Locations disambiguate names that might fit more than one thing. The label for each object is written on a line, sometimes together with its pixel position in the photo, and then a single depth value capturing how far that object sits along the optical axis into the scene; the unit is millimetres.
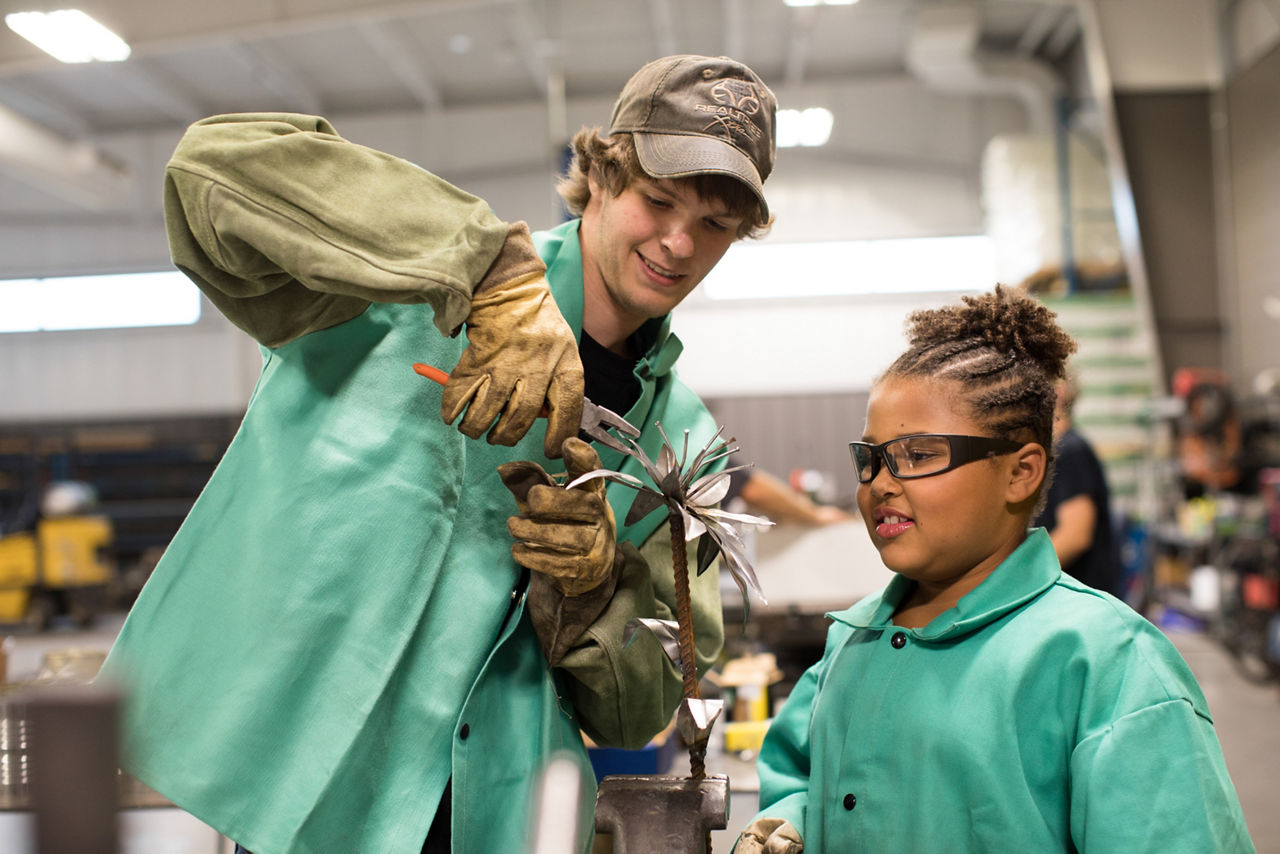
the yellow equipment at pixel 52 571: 8820
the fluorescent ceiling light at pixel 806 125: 7586
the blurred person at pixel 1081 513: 2994
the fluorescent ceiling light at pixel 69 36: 5430
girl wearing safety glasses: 926
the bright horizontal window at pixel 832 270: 10180
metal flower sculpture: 1031
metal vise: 948
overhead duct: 8469
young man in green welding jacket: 1010
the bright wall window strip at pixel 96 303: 10602
